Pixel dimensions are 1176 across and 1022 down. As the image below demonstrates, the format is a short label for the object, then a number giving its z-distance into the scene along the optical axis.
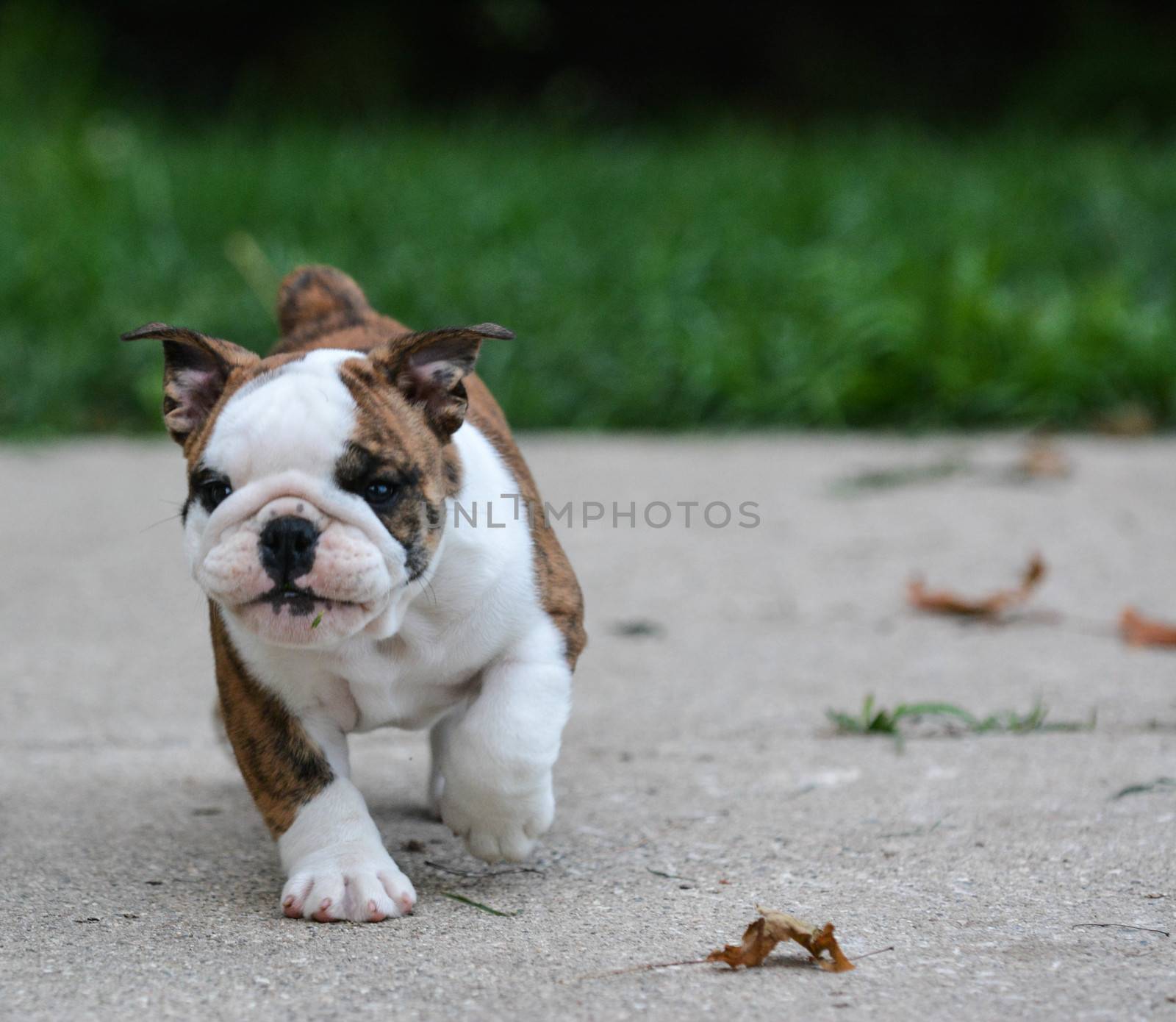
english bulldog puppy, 5.06
